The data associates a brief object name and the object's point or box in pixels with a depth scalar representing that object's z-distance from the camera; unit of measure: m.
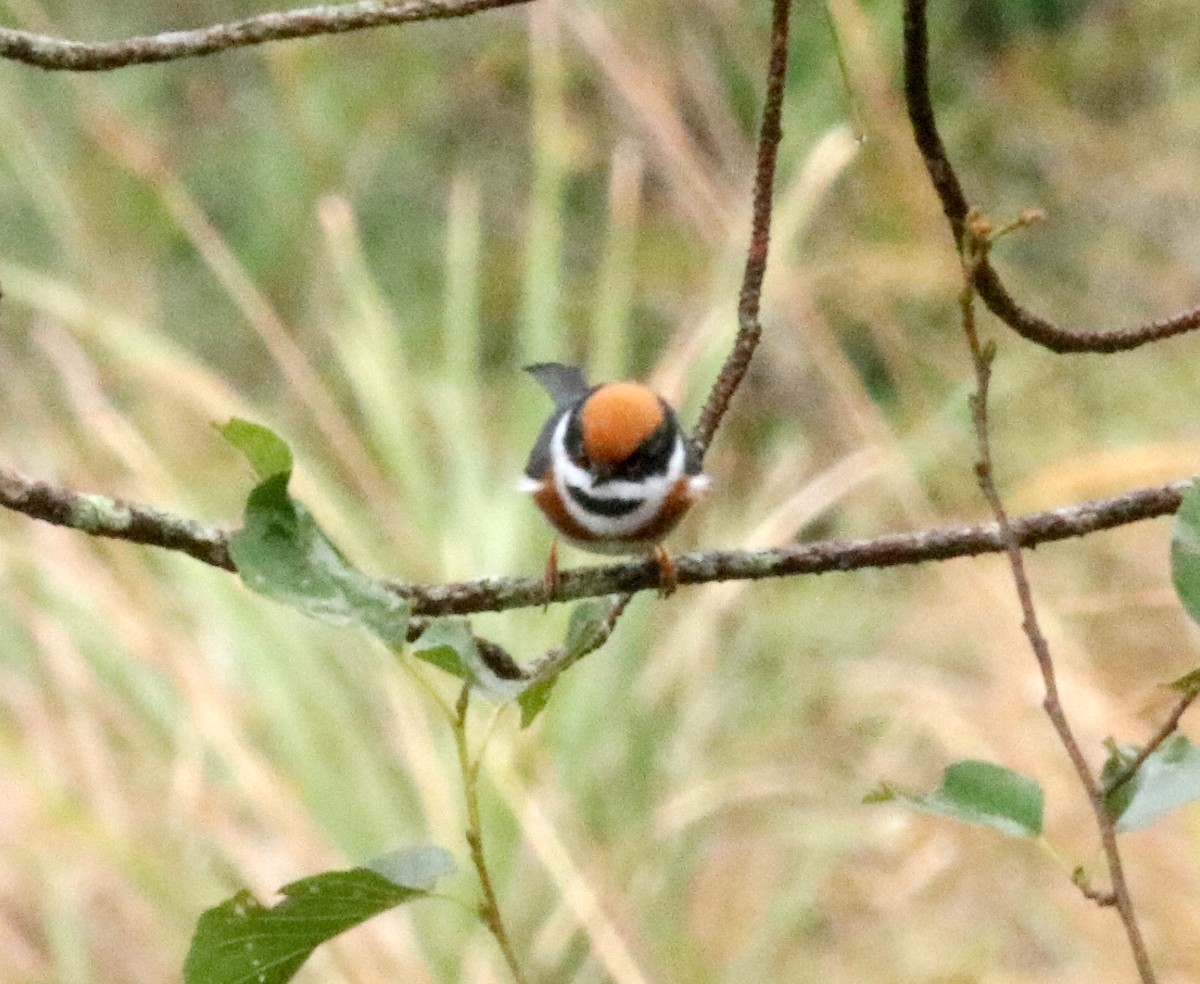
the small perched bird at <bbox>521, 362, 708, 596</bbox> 5.56
